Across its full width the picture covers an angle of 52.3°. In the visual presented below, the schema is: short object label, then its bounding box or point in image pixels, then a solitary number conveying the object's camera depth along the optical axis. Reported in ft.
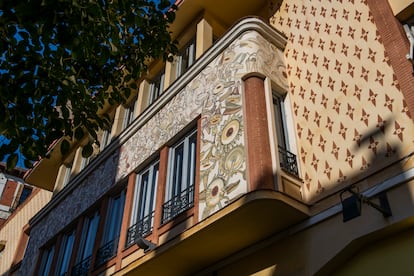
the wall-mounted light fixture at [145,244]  25.36
